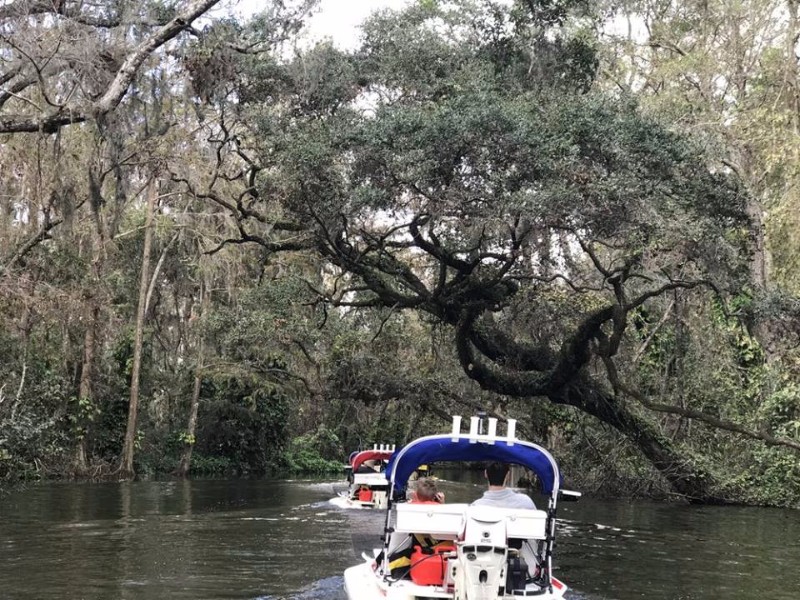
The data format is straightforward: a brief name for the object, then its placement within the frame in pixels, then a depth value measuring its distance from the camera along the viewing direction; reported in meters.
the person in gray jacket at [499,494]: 9.99
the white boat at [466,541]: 8.83
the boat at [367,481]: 23.14
